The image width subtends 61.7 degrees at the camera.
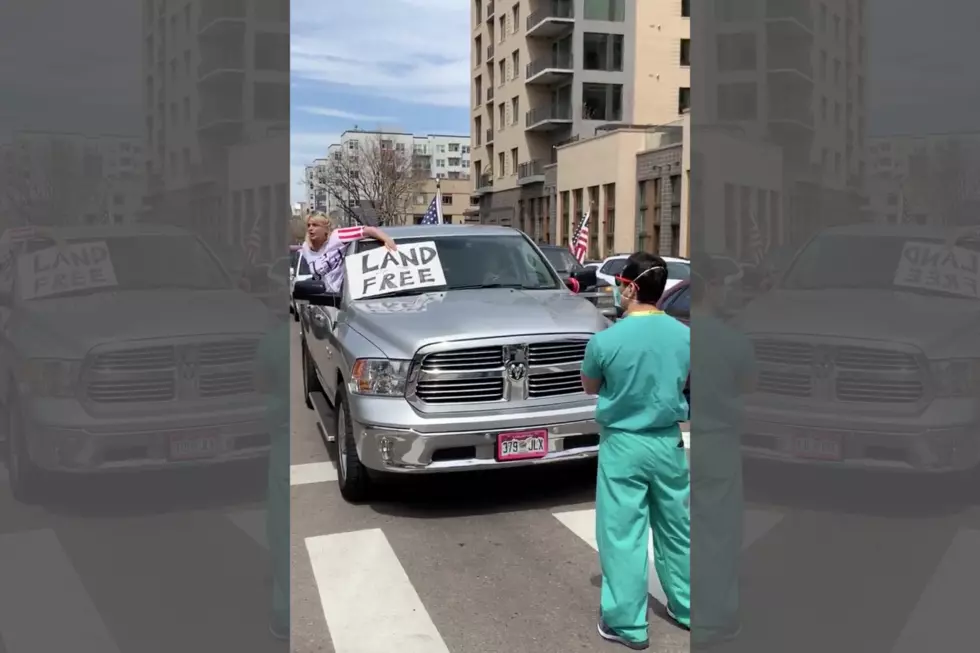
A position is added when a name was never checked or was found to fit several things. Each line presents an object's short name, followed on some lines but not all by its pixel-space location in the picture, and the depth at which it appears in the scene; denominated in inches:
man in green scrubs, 138.7
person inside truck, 281.2
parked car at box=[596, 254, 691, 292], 588.4
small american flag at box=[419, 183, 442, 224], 641.0
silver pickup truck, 204.7
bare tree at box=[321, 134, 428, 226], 2014.0
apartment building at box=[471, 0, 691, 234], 1820.9
